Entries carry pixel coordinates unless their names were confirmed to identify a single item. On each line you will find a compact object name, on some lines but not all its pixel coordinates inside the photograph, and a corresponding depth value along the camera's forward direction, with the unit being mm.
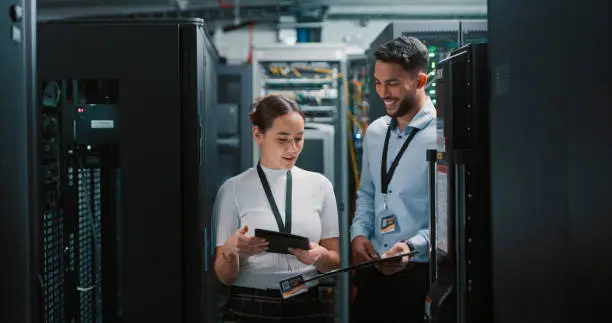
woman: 2047
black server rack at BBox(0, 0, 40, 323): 907
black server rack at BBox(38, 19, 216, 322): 1824
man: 2096
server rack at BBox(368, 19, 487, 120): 2484
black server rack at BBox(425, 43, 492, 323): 1182
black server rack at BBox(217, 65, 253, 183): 4066
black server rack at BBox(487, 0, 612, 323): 765
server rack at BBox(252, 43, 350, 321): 3793
